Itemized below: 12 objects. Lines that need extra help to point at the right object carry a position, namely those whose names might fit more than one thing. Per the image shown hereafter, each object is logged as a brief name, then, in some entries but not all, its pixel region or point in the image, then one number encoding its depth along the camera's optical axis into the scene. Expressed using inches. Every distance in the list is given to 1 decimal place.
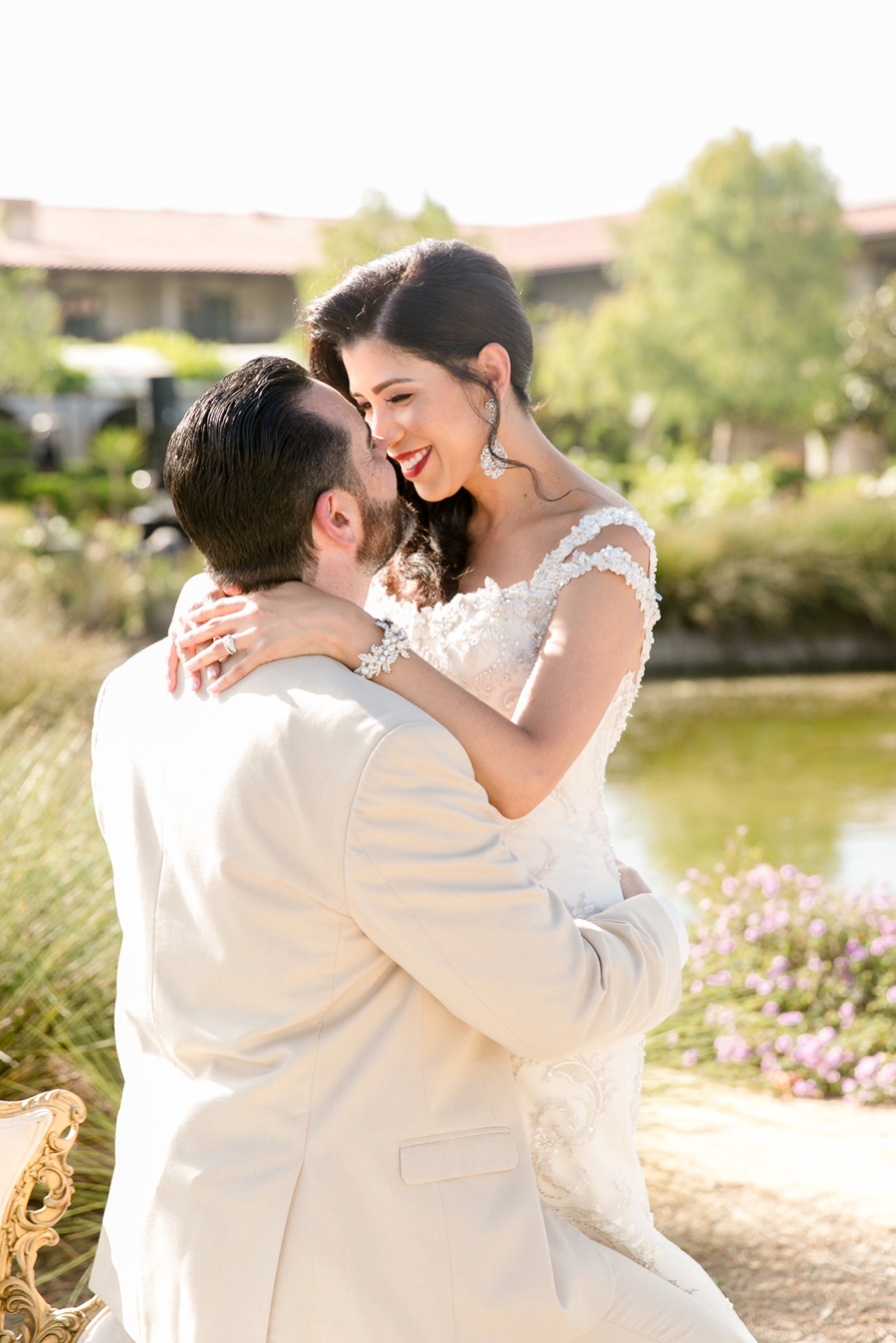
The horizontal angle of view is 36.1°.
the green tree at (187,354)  1283.2
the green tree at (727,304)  1135.6
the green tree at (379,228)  1070.6
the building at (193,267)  1524.4
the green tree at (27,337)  1122.7
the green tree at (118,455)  912.9
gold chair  81.0
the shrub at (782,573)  579.2
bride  78.8
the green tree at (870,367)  1146.0
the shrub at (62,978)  126.9
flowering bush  188.4
